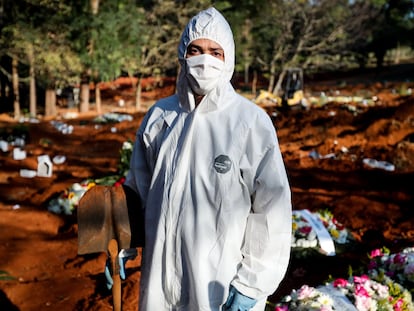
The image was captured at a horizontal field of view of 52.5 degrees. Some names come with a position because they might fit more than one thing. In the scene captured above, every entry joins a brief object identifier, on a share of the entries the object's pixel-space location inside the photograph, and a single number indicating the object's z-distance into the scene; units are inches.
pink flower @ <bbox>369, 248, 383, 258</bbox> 138.8
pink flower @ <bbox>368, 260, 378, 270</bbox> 134.0
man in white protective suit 60.9
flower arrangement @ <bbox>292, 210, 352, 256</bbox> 178.4
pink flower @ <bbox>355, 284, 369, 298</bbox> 107.9
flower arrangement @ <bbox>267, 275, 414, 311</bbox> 103.6
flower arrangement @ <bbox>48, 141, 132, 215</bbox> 234.7
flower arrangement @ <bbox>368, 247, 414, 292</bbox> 123.7
